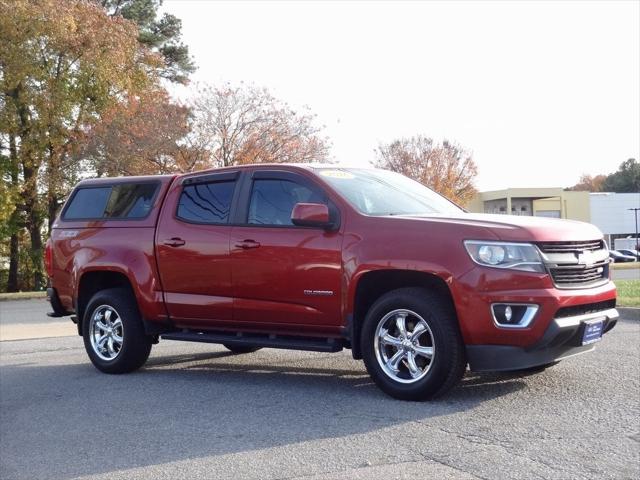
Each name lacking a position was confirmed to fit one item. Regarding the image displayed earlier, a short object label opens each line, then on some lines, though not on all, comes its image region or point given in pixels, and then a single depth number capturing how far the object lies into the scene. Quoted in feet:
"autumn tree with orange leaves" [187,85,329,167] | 105.50
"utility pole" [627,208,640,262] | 211.90
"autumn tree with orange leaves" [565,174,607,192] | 350.60
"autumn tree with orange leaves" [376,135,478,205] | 189.47
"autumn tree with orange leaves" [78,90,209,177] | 98.53
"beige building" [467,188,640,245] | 212.23
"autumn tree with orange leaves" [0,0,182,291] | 95.66
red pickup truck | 19.93
